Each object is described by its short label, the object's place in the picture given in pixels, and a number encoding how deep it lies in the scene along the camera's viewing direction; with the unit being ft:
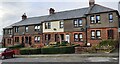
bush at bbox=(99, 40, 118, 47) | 42.81
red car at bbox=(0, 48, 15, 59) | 35.97
